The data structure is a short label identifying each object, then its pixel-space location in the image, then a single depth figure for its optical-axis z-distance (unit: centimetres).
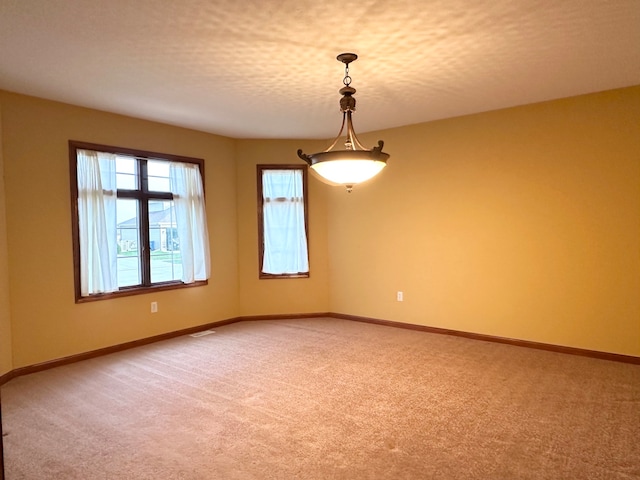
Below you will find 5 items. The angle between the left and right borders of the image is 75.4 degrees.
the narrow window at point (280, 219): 570
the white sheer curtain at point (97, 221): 413
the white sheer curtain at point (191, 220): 497
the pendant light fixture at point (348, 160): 270
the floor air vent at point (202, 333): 503
